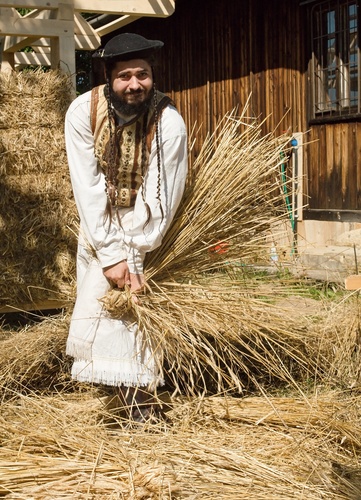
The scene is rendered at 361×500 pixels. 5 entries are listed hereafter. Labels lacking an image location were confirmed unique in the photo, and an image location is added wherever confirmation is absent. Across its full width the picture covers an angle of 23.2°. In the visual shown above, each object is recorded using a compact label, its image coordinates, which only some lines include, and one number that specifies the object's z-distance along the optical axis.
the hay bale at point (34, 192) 5.24
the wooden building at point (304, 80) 8.20
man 3.52
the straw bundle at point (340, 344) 3.95
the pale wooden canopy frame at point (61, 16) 5.26
